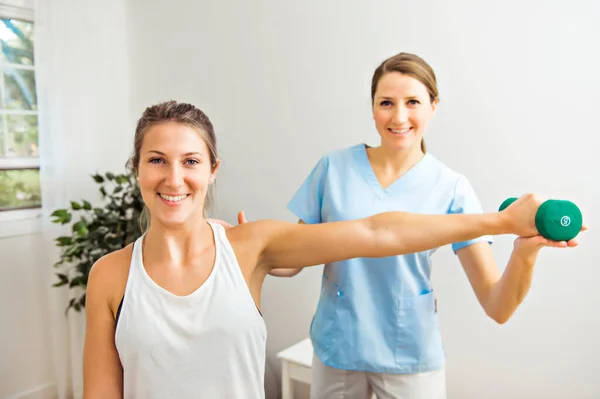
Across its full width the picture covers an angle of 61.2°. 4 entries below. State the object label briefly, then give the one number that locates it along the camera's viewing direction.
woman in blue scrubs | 1.39
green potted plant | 2.71
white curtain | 2.86
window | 2.81
